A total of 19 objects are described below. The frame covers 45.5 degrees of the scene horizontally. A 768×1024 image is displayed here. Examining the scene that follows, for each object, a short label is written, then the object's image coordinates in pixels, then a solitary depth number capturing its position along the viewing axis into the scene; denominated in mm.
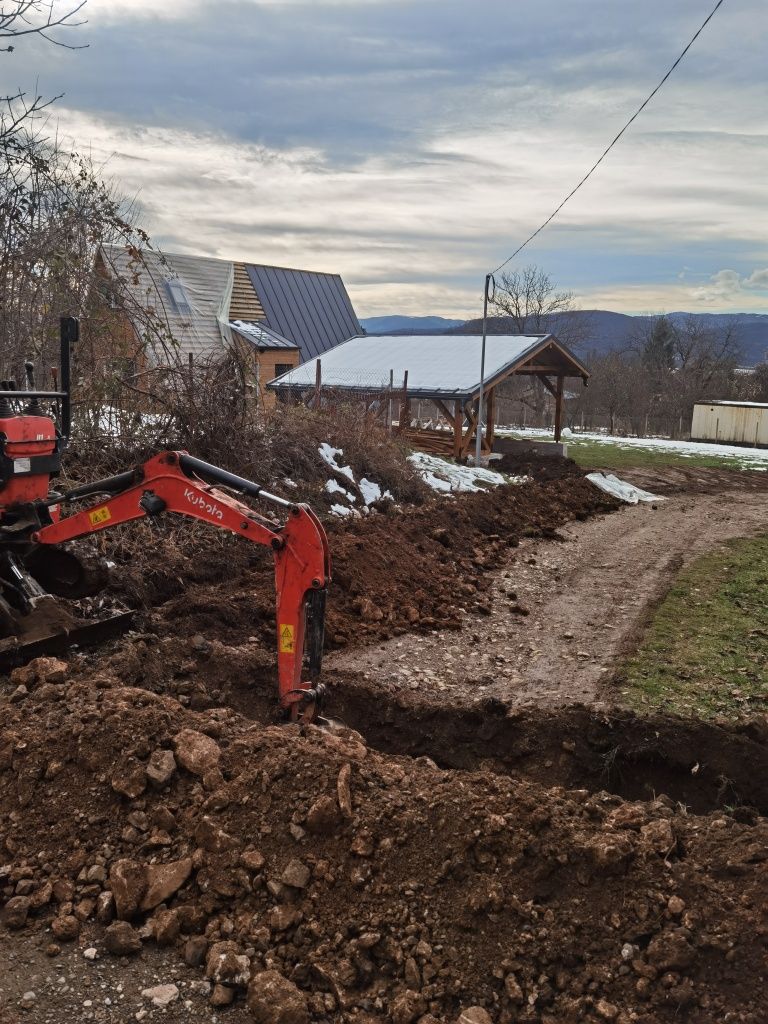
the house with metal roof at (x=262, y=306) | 28578
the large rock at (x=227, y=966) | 3713
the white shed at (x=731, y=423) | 34250
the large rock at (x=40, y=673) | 6211
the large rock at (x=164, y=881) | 4078
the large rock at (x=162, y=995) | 3641
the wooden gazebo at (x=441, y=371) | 22469
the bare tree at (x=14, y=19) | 8156
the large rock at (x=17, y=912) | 4039
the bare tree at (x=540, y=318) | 58750
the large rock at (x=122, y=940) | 3865
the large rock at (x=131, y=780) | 4570
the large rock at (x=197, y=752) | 4680
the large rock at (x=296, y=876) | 4039
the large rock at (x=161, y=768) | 4609
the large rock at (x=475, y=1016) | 3471
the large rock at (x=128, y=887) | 4051
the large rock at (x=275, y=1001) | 3508
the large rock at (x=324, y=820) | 4266
